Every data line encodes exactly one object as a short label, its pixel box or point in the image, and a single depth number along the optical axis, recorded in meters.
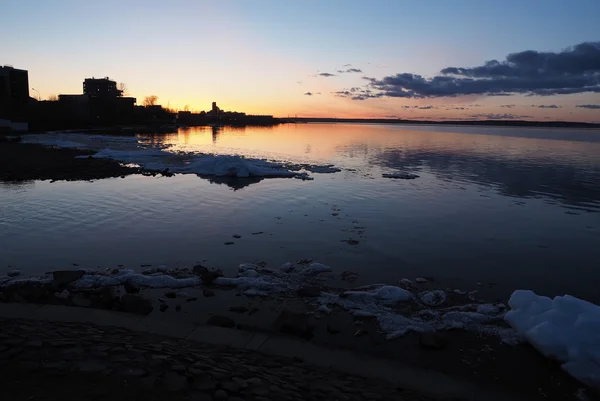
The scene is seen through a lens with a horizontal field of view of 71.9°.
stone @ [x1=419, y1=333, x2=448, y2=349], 6.67
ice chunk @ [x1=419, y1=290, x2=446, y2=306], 8.41
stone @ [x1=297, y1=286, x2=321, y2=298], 8.54
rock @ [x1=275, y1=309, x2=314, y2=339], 6.84
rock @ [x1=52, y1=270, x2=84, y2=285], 8.53
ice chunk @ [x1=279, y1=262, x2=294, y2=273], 9.94
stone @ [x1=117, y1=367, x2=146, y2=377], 4.67
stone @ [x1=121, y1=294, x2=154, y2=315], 7.44
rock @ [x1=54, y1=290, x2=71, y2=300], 7.87
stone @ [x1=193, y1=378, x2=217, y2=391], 4.57
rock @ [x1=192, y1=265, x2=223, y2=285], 9.01
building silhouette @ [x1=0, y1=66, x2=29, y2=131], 90.06
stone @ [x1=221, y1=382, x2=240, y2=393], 4.59
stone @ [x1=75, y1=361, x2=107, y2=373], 4.71
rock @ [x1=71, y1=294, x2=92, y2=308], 7.51
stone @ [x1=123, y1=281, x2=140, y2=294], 8.43
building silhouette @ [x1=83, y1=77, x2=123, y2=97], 174.00
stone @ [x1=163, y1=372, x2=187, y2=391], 4.51
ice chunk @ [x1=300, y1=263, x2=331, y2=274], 9.95
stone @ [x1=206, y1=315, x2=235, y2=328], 6.97
